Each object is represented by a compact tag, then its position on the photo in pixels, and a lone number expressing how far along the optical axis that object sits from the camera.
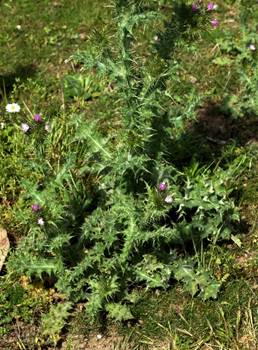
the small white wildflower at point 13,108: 4.31
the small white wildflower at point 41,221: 3.11
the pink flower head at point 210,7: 3.04
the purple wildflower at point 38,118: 3.11
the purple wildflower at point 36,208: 3.10
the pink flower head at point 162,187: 3.09
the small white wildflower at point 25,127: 3.21
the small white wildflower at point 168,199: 3.07
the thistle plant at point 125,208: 3.13
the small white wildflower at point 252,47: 4.48
